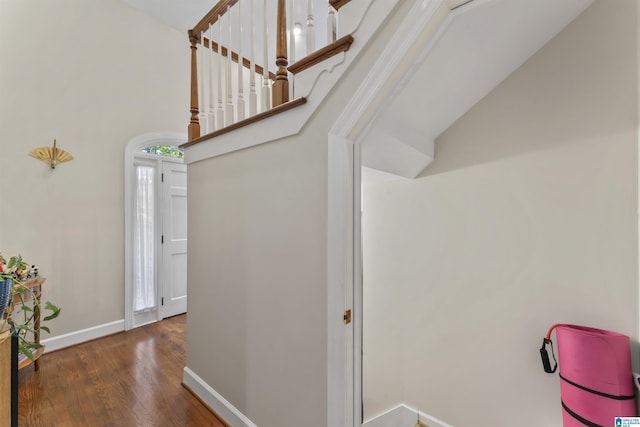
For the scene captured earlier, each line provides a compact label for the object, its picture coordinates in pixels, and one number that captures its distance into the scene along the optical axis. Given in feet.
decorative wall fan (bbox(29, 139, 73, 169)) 9.07
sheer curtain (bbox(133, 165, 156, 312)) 11.66
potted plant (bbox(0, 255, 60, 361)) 3.11
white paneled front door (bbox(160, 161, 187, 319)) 12.42
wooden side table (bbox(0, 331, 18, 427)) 3.08
